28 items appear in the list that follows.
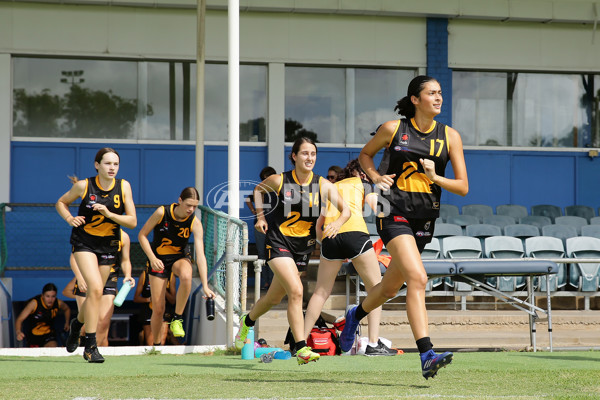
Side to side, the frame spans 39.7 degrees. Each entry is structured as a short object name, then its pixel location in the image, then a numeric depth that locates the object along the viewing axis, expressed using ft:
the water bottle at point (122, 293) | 28.04
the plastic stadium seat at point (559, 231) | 46.88
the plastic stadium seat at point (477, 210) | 53.01
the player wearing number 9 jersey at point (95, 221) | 25.57
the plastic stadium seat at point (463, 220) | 48.52
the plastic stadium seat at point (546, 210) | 55.11
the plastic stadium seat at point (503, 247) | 43.32
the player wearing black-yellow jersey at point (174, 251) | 33.24
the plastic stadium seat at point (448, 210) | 51.57
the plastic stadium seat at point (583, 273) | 41.81
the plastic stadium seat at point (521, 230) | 46.62
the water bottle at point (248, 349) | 26.84
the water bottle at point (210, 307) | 32.79
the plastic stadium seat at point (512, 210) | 53.42
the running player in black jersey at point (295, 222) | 22.03
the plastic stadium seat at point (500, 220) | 48.83
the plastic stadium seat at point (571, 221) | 50.19
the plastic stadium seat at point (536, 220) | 49.85
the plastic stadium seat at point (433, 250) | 42.10
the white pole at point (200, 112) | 44.73
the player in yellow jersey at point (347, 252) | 26.27
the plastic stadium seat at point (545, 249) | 42.50
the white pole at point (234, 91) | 32.17
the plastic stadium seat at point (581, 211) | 54.60
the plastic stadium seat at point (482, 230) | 46.06
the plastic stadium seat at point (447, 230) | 45.70
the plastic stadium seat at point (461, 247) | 42.75
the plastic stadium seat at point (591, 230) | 47.11
